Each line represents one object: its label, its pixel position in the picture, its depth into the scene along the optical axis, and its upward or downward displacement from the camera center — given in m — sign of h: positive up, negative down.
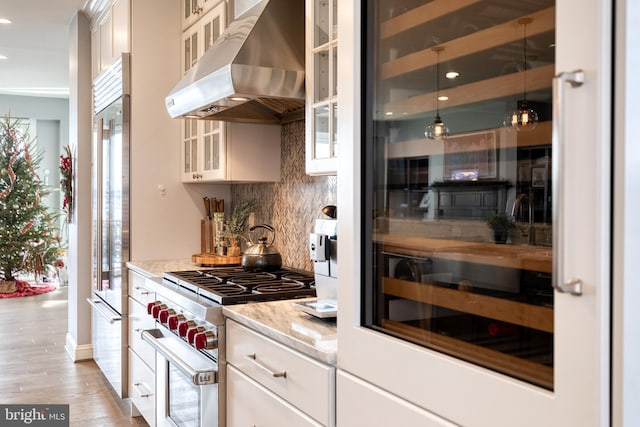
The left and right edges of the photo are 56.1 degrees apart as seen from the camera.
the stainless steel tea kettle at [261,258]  3.07 -0.29
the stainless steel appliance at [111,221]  3.75 -0.13
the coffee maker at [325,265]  1.96 -0.21
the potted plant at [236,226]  3.54 -0.14
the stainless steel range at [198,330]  2.23 -0.51
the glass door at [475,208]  0.86 -0.01
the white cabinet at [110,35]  3.80 +1.16
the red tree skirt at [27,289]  7.89 -1.21
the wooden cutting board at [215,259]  3.43 -0.33
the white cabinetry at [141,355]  3.14 -0.86
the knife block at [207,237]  3.87 -0.23
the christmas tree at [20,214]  8.40 -0.19
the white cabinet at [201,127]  3.31 +0.45
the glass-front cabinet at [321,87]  2.13 +0.43
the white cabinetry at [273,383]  1.60 -0.55
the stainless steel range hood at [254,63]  2.48 +0.59
